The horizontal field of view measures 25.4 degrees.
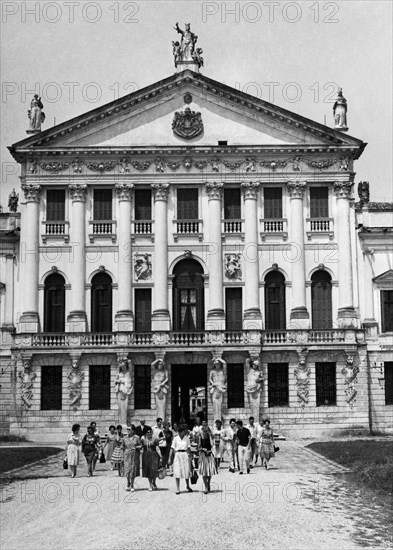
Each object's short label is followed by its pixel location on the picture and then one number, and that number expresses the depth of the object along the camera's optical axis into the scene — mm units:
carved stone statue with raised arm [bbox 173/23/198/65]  52500
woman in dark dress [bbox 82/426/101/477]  29944
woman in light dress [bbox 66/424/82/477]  29531
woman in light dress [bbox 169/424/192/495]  25359
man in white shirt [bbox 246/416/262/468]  32500
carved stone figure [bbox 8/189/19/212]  53562
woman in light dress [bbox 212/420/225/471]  32438
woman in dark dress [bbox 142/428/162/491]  26250
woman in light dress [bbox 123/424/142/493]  26312
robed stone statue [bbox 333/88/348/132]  51875
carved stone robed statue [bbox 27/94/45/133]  51469
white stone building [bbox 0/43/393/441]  49188
